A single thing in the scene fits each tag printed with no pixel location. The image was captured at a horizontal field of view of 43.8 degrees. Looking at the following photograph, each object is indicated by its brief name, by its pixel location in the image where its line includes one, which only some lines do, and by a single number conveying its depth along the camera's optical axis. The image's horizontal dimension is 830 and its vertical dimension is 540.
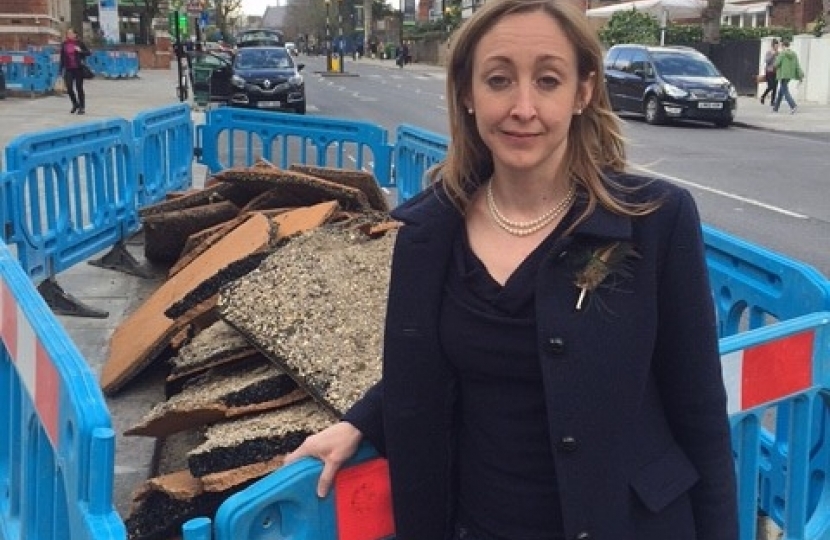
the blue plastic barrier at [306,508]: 1.72
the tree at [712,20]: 34.00
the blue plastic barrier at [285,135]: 8.81
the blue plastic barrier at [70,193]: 6.11
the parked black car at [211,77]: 24.81
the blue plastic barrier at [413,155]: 7.44
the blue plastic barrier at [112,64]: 42.78
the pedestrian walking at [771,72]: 27.60
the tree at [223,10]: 86.08
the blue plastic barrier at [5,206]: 5.79
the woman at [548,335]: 1.72
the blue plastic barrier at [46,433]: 1.79
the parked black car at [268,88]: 23.69
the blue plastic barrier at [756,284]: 3.22
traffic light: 27.09
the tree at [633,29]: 38.91
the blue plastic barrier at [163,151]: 8.12
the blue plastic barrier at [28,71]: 28.94
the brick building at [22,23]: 40.28
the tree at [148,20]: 61.28
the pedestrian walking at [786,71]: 26.12
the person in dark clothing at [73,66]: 23.61
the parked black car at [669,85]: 22.80
